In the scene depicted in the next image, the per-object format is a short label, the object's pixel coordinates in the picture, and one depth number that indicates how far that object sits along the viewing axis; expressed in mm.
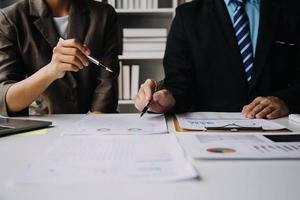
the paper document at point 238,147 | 528
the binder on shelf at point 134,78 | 2111
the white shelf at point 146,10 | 2078
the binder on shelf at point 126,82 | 2096
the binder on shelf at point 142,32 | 2078
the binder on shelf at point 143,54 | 2090
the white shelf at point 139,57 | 2083
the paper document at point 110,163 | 429
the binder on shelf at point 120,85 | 2107
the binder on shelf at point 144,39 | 2090
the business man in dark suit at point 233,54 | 1246
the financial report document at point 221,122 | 773
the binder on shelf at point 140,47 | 2096
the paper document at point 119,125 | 735
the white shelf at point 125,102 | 2108
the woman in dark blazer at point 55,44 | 1196
